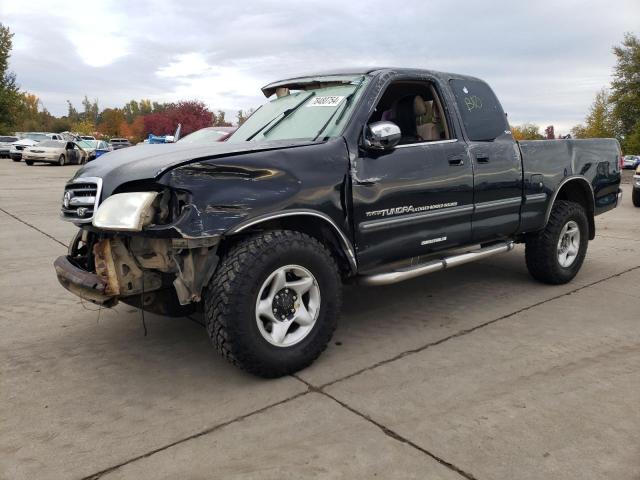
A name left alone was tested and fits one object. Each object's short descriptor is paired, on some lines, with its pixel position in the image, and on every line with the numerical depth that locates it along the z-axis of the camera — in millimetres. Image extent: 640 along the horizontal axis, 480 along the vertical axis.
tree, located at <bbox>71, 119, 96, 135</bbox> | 81375
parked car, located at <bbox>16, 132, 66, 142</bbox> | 35266
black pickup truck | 3031
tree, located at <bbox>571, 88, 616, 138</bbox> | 58031
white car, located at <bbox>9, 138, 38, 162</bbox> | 31922
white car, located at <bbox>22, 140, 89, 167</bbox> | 28000
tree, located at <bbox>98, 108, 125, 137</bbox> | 86750
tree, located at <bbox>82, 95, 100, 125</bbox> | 105638
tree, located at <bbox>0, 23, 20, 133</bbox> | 52844
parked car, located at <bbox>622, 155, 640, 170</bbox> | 40775
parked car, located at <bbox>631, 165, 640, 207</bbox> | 12617
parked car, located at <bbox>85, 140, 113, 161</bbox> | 32688
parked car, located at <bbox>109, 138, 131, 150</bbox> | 36819
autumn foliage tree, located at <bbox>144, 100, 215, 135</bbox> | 64250
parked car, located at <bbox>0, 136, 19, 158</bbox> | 37562
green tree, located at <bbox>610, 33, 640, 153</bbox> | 53400
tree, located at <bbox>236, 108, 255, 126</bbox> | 67762
